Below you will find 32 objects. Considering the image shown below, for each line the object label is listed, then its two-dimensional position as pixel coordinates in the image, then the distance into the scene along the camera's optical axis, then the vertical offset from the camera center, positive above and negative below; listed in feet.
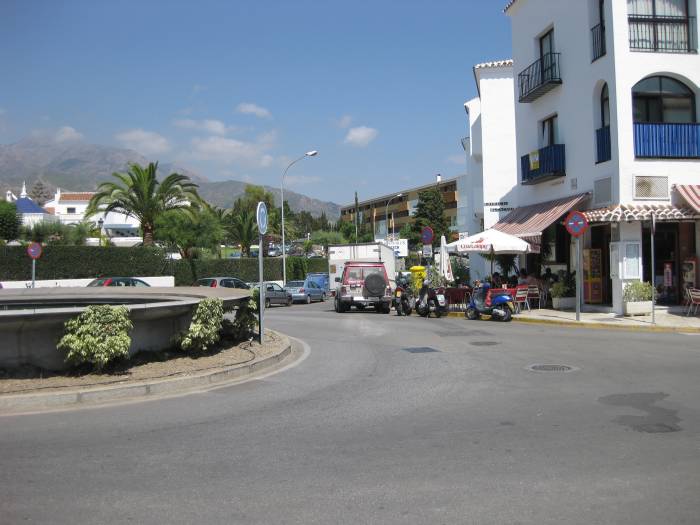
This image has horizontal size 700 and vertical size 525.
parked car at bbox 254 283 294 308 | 111.96 -3.24
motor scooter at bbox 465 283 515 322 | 68.44 -3.69
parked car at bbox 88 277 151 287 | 85.05 -0.13
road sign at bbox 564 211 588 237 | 61.11 +4.36
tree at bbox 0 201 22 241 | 129.70 +12.52
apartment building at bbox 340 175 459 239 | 327.47 +39.88
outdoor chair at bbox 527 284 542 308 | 75.92 -2.49
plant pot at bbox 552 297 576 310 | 75.46 -3.81
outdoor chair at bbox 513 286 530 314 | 73.10 -2.84
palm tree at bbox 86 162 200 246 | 131.13 +17.61
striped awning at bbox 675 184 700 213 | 63.16 +7.46
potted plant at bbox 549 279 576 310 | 75.41 -3.11
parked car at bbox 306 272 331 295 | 142.54 -0.89
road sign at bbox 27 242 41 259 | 85.71 +4.37
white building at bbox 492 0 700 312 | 66.03 +13.91
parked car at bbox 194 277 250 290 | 104.32 -0.67
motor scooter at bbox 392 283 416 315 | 81.20 -3.52
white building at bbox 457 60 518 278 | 113.29 +24.10
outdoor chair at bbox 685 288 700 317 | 63.15 -3.03
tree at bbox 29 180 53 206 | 570.58 +80.87
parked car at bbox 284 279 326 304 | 125.70 -2.87
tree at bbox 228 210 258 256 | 182.70 +14.09
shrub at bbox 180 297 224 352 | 36.42 -2.81
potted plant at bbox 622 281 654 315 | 64.34 -3.04
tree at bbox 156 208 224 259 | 136.15 +10.61
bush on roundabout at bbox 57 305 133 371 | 30.63 -2.68
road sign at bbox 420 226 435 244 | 89.14 +5.16
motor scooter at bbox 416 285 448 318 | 76.95 -3.47
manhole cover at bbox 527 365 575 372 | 36.08 -5.53
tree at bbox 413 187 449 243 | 274.46 +25.85
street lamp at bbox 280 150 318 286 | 140.56 +26.68
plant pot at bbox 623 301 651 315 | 64.34 -3.92
